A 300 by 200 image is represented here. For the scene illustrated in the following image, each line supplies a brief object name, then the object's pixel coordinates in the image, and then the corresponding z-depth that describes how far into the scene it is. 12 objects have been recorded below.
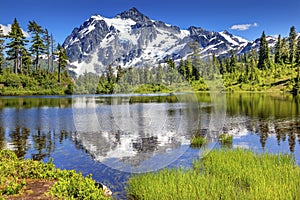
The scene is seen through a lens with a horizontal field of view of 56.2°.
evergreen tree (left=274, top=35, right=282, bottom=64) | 125.88
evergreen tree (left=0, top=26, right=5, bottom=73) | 90.38
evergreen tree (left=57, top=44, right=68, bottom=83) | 94.46
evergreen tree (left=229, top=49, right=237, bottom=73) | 129.74
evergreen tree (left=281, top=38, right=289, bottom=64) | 123.38
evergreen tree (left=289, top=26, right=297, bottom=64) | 120.62
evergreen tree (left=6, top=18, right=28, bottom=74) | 89.50
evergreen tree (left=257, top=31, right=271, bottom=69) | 124.50
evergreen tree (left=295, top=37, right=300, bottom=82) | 110.50
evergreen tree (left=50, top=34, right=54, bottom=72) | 107.37
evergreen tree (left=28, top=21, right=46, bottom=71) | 97.31
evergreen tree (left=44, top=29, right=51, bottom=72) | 103.85
